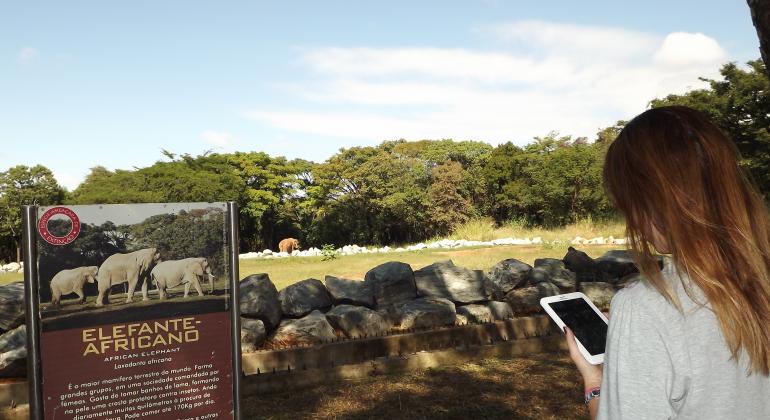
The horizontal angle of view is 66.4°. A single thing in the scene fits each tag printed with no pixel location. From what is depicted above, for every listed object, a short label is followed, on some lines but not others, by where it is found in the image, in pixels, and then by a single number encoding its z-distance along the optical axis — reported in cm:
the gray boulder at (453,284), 745
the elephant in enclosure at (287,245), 2565
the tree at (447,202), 3062
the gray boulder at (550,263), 861
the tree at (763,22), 358
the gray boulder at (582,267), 875
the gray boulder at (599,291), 794
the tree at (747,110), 2152
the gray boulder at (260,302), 622
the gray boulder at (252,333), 586
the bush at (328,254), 1584
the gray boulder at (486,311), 710
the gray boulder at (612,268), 877
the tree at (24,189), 2803
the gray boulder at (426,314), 670
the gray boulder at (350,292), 703
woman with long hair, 122
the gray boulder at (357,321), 638
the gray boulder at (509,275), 798
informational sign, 321
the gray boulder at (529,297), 768
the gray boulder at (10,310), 543
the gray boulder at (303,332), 612
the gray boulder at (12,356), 507
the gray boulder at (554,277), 813
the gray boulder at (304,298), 659
